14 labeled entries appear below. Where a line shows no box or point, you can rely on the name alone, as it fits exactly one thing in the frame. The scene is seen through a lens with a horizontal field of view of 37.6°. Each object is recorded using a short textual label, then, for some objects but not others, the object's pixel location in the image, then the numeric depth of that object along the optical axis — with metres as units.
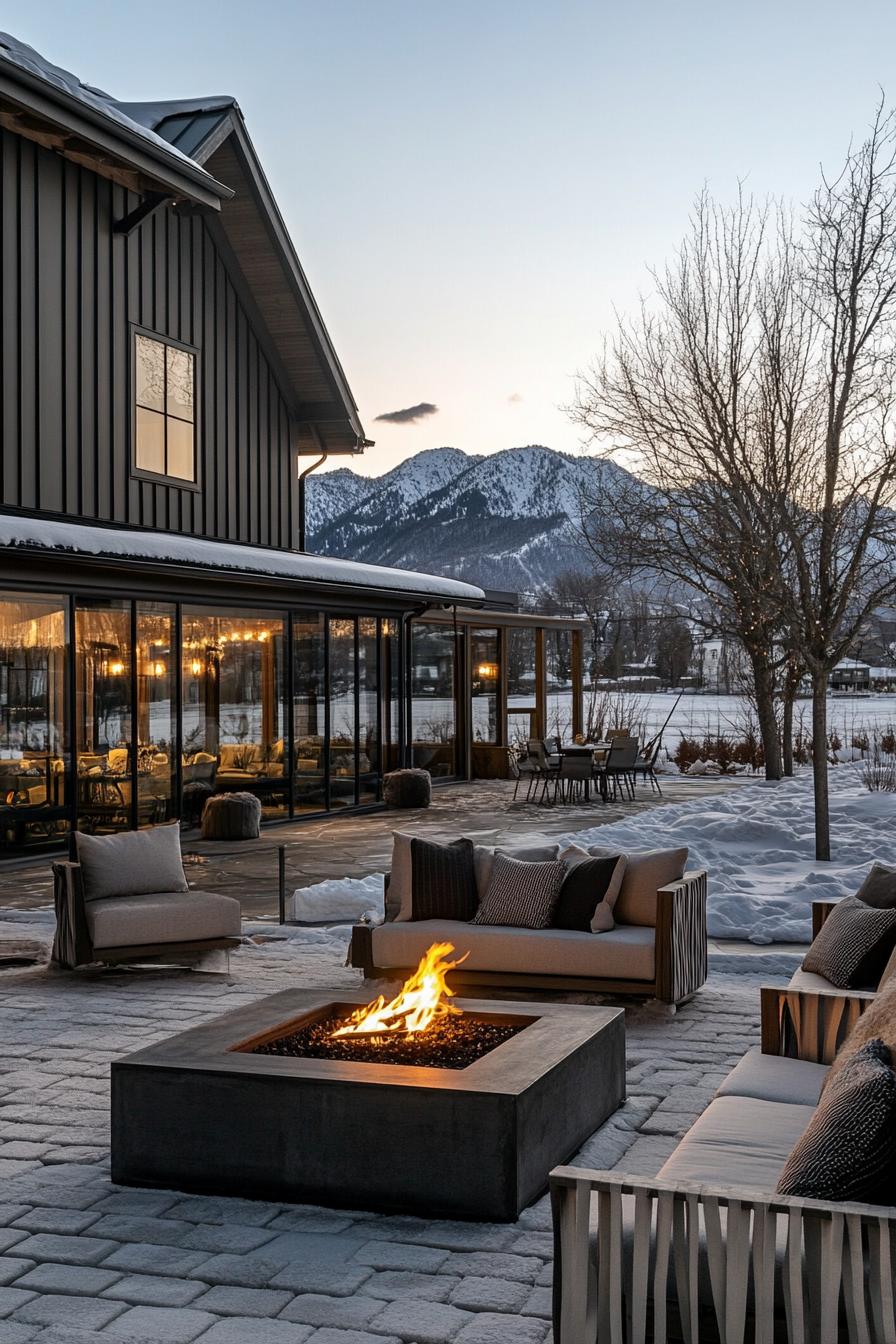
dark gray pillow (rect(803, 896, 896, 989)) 5.29
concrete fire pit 4.07
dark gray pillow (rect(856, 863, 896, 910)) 5.66
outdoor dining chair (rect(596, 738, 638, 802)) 17.80
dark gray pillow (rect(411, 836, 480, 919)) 7.18
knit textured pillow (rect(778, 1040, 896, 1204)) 2.71
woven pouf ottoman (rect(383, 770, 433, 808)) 17.14
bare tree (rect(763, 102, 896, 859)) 11.22
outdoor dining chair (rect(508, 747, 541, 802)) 17.91
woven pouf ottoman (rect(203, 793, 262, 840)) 14.05
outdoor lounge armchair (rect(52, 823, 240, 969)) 7.52
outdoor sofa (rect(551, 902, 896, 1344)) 2.60
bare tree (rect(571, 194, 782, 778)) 11.91
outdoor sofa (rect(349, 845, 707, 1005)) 6.45
